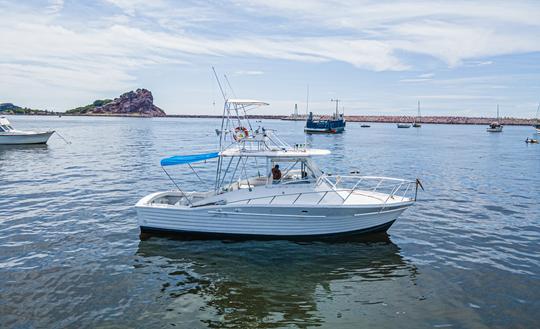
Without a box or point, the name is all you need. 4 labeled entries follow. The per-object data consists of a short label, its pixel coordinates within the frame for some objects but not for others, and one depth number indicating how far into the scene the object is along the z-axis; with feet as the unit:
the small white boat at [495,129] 423.97
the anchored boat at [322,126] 355.97
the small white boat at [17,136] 170.71
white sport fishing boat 50.37
